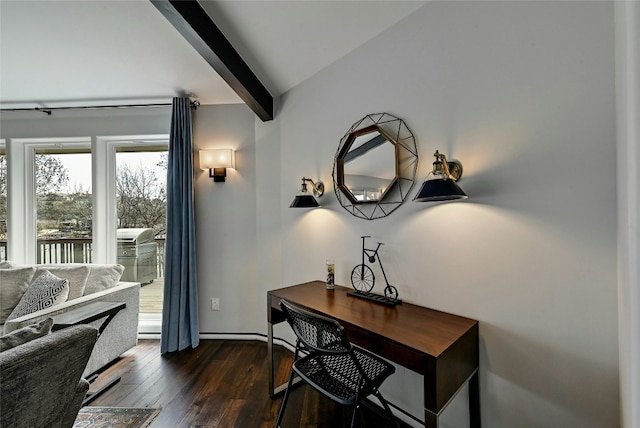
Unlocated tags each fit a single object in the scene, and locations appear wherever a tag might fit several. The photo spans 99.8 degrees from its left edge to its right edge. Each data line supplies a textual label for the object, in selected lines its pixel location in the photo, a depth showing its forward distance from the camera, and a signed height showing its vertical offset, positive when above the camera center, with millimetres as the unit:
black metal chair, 1194 -815
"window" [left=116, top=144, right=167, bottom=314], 2992 +46
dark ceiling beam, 1500 +1101
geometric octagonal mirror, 1668 +310
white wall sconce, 2695 +546
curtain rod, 2779 +1124
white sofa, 2125 -679
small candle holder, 1999 -466
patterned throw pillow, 2002 -611
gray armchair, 871 -584
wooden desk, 1042 -560
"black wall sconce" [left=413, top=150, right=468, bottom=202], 1249 +125
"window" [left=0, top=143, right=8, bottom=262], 2938 +60
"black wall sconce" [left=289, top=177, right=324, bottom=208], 2080 +121
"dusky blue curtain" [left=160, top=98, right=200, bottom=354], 2611 -249
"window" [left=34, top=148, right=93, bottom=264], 2967 +110
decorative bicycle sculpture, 1706 -467
